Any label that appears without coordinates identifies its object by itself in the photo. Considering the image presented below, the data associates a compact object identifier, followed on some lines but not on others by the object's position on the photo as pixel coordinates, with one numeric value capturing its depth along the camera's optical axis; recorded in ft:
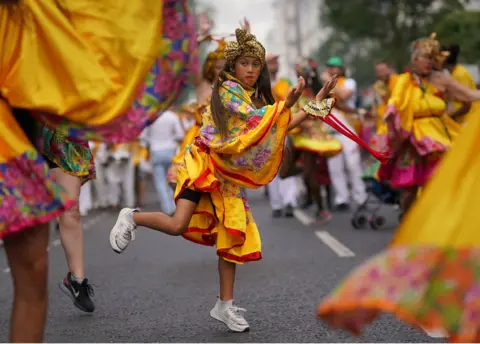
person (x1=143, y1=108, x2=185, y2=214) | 53.88
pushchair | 38.27
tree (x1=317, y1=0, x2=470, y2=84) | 133.69
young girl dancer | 18.49
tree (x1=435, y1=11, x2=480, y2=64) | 94.53
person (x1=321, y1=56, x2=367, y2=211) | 47.19
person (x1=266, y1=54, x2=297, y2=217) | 45.58
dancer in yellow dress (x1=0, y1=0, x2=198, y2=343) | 11.83
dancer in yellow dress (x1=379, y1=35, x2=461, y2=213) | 30.71
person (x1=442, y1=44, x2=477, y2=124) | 31.90
